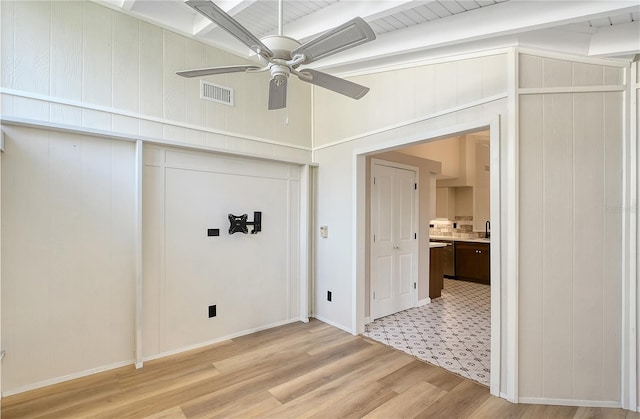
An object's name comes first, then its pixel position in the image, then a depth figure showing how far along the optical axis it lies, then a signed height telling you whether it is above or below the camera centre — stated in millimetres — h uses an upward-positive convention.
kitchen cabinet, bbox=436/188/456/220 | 7352 +94
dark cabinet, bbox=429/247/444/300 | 5059 -1104
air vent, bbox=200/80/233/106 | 3219 +1269
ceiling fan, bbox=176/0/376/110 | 1405 +862
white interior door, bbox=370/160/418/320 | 4098 -447
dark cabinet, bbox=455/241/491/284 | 6141 -1142
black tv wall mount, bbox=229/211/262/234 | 3438 -182
